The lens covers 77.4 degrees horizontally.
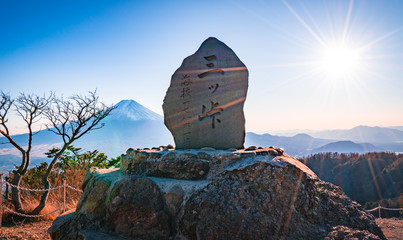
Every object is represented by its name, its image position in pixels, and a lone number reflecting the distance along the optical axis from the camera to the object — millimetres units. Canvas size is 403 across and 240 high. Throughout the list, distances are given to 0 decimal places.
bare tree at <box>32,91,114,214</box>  6324
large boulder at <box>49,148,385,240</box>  2557
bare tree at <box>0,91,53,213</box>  6047
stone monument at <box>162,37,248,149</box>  4312
